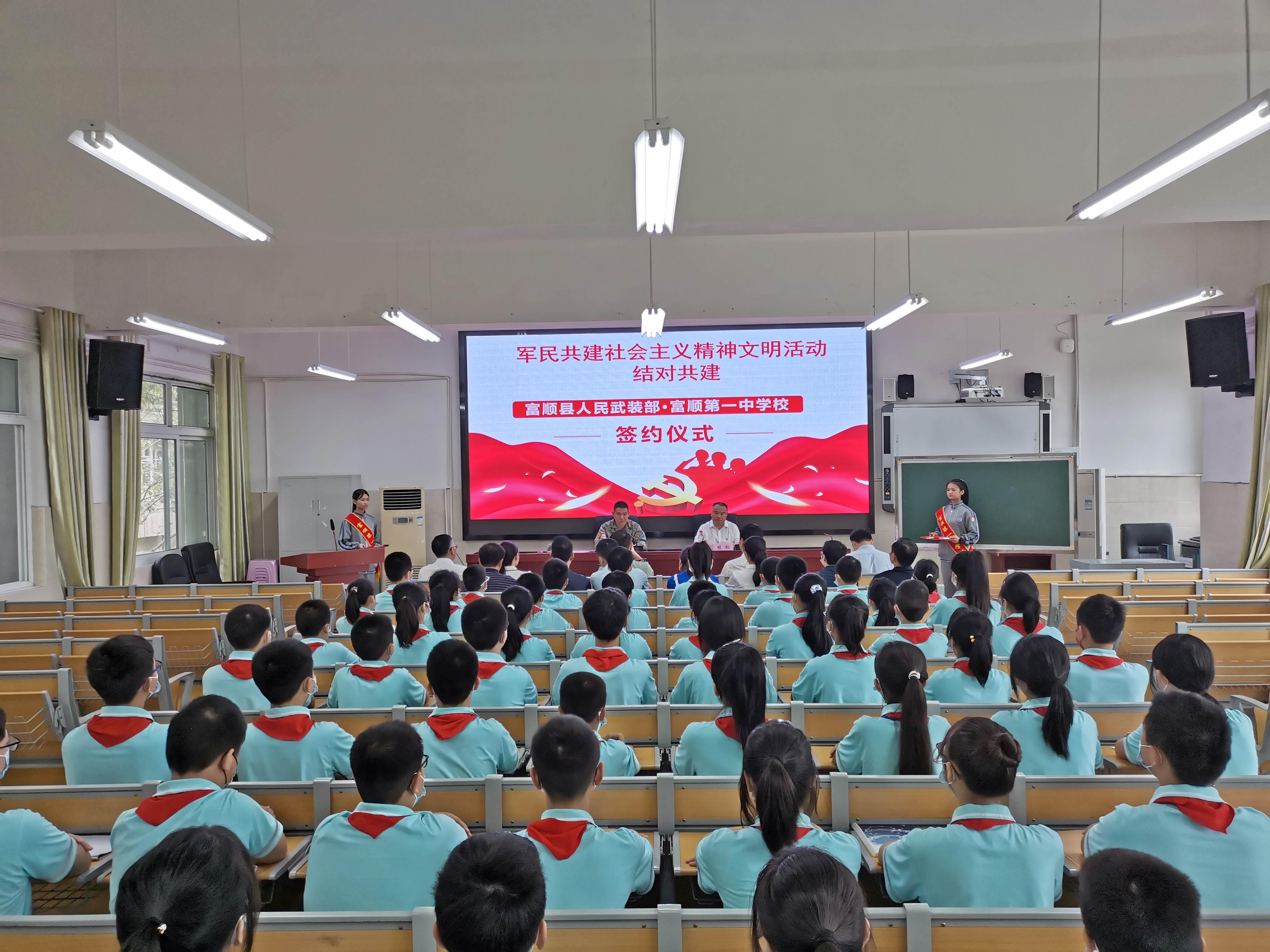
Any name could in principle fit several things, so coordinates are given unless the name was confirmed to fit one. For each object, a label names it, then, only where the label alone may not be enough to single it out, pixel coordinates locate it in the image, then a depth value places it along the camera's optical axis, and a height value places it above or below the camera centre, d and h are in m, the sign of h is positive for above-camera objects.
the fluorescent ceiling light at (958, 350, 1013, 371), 9.12 +1.28
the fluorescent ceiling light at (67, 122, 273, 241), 2.98 +1.27
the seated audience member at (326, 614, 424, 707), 3.35 -0.86
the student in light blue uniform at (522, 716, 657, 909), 1.82 -0.85
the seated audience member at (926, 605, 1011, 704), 3.18 -0.83
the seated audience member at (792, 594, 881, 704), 3.30 -0.83
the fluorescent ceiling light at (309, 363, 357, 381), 9.36 +1.24
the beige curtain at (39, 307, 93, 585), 7.45 +0.37
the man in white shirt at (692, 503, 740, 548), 8.68 -0.68
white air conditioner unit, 10.41 -0.59
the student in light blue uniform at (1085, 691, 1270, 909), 1.78 -0.81
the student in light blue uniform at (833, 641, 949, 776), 2.47 -0.84
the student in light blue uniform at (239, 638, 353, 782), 2.67 -0.88
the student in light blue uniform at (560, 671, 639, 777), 2.54 -0.75
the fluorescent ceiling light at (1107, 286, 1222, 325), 6.43 +1.38
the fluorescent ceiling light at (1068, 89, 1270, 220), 2.89 +1.27
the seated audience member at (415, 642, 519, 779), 2.67 -0.87
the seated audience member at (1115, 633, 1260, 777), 2.65 -0.71
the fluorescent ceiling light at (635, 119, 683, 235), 3.22 +1.34
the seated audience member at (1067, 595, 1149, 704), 3.29 -0.84
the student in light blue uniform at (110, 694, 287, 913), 1.89 -0.80
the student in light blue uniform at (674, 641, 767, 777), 2.52 -0.81
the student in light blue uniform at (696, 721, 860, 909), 1.74 -0.79
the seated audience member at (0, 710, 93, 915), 1.87 -0.90
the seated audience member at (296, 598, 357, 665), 4.02 -0.82
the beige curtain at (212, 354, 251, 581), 10.09 +0.09
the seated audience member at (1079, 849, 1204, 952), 1.18 -0.66
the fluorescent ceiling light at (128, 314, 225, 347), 6.86 +1.34
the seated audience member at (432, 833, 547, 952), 1.22 -0.66
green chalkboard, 9.48 -0.35
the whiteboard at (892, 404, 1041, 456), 10.16 +0.52
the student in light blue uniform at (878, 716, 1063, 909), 1.79 -0.87
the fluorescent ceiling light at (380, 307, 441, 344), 6.95 +1.39
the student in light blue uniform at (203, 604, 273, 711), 3.36 -0.79
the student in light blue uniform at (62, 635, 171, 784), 2.59 -0.84
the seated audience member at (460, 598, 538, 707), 3.32 -0.81
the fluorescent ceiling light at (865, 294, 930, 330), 6.90 +1.45
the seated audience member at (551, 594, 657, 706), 3.36 -0.81
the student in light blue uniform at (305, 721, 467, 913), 1.83 -0.86
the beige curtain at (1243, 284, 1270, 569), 7.91 +0.17
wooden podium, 8.60 -0.98
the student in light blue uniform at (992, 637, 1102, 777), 2.52 -0.82
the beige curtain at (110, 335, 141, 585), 8.20 -0.19
